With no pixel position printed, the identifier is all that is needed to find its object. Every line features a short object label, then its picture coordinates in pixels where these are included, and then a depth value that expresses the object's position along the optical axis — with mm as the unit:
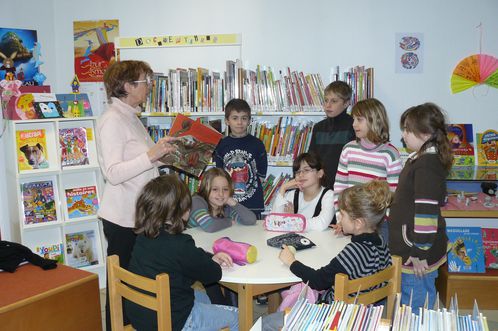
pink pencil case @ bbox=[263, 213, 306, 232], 2623
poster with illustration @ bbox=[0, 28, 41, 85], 3982
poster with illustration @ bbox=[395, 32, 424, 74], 3873
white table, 2002
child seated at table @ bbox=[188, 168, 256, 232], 2807
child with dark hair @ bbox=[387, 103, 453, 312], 2217
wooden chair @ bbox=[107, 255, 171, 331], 1769
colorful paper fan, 3842
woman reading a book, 2359
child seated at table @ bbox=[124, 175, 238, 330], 1934
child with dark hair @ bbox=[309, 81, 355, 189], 3283
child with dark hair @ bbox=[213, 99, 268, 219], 3391
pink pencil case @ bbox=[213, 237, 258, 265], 2135
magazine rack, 3672
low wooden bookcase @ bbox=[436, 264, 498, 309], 3395
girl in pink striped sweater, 2711
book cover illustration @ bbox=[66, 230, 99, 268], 3869
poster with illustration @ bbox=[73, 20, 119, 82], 4297
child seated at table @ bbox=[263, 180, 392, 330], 1935
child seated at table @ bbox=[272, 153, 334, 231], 2881
